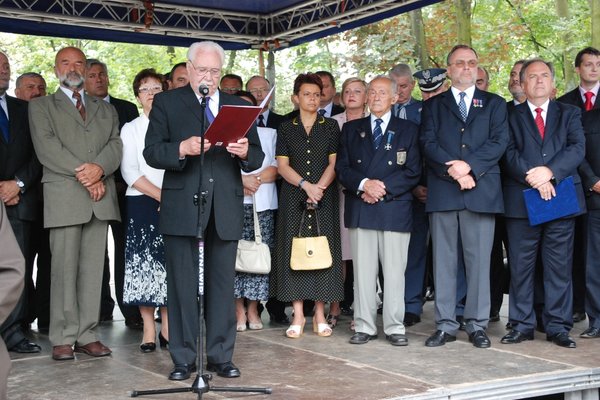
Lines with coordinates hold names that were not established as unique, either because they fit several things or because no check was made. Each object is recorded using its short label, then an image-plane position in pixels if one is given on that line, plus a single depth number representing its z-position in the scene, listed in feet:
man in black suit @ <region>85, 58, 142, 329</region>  23.44
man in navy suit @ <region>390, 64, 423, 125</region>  23.65
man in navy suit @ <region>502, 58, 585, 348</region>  20.15
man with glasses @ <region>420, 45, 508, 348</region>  19.85
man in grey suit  18.95
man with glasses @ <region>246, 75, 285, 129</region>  24.41
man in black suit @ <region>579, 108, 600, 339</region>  20.85
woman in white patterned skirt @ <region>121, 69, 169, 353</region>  19.51
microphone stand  14.94
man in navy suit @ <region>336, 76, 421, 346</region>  20.22
